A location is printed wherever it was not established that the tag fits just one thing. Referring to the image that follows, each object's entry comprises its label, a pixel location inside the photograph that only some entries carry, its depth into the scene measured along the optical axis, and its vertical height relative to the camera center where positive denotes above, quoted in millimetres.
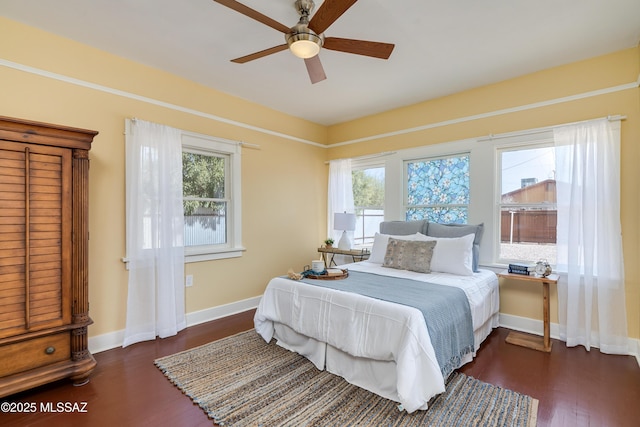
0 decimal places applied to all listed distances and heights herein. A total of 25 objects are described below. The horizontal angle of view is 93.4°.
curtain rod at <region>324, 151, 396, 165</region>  4296 +853
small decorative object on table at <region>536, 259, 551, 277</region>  2820 -526
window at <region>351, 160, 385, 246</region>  4566 +216
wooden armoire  1960 -289
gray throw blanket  2037 -670
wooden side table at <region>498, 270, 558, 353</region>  2727 -1103
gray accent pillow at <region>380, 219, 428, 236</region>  3650 -180
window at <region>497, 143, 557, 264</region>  3158 +104
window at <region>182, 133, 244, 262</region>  3465 +186
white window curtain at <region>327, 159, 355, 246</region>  4773 +351
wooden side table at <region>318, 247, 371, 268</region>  4203 -587
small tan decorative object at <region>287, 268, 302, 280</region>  2801 -594
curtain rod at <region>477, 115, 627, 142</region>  2701 +858
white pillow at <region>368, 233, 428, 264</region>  3460 -377
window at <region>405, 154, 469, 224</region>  3727 +308
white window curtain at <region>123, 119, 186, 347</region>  2893 -194
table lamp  4402 -179
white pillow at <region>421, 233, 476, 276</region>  3000 -437
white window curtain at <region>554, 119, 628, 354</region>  2676 -224
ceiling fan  1798 +1175
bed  1875 -780
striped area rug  1816 -1246
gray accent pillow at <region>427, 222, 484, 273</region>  3212 -204
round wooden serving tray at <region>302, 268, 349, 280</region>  2832 -594
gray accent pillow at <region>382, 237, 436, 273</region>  3092 -449
